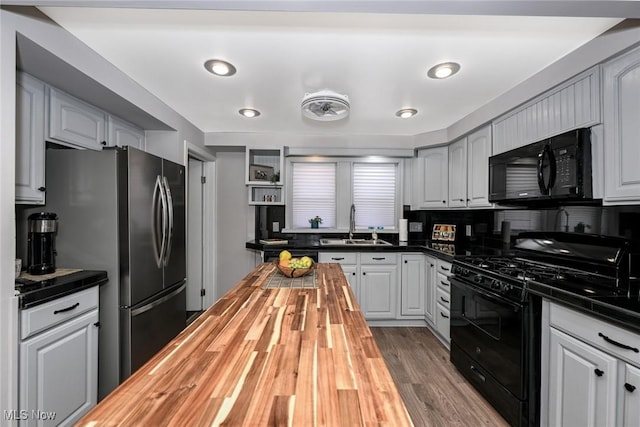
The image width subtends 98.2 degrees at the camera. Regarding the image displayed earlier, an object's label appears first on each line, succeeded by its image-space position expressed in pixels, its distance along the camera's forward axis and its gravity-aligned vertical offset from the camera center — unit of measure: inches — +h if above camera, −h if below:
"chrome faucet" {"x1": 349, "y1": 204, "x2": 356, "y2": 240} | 151.6 -4.4
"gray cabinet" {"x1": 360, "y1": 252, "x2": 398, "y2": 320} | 128.7 -33.0
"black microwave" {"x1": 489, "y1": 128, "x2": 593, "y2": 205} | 67.4 +12.5
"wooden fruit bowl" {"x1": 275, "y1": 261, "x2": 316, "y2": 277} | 72.6 -15.2
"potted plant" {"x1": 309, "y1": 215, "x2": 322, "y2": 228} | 151.9 -4.0
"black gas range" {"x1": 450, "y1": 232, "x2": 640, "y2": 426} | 63.6 -21.0
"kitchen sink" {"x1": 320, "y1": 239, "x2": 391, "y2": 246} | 132.9 -14.4
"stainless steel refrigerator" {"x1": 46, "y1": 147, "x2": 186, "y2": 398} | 73.4 -5.6
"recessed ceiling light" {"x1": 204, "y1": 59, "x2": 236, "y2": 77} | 74.9 +40.8
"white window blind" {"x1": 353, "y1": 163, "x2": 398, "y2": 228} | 153.6 +11.1
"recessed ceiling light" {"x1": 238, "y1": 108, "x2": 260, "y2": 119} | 110.7 +41.2
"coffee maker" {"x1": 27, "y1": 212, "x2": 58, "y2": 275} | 67.1 -7.5
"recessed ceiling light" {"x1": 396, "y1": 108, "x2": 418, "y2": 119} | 108.5 +40.8
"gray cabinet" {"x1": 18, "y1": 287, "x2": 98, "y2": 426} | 54.7 -32.5
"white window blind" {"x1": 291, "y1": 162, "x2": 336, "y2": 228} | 152.3 +11.0
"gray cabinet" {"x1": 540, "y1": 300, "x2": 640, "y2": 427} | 46.9 -29.6
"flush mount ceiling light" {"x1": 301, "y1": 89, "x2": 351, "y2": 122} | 77.0 +31.4
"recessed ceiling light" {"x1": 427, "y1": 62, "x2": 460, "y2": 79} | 75.2 +40.6
